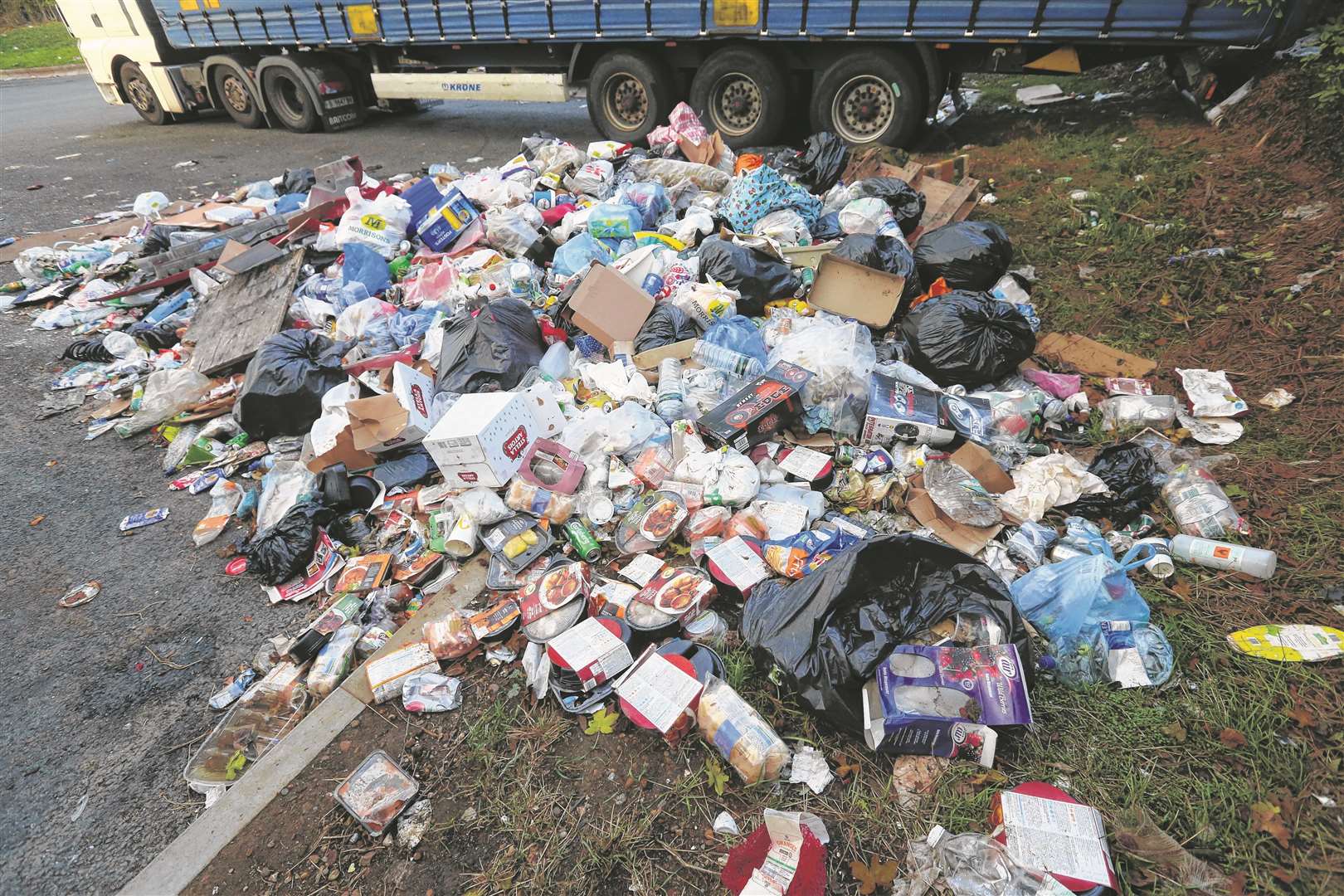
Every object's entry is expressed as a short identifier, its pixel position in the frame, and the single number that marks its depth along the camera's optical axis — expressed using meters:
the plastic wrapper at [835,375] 2.98
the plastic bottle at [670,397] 3.07
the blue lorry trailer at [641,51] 4.93
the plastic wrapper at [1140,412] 2.88
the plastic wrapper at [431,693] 2.14
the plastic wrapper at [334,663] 2.28
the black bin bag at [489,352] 3.25
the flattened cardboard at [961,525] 2.43
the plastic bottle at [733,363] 3.22
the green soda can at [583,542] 2.59
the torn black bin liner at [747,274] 3.71
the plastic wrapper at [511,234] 4.48
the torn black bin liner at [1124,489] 2.55
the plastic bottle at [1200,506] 2.33
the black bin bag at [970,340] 3.09
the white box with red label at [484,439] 2.66
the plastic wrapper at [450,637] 2.30
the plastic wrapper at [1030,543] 2.34
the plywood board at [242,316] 3.96
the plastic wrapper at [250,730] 2.05
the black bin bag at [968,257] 3.72
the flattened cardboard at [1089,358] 3.22
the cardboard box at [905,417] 2.82
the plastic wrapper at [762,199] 4.44
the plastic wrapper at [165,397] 3.71
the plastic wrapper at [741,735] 1.81
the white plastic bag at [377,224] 4.54
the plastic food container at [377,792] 1.84
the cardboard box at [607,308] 3.50
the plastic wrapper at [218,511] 2.98
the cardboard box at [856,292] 3.50
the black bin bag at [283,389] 3.39
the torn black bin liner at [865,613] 1.84
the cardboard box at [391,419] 3.06
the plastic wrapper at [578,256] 4.14
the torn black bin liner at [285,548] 2.72
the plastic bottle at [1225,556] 2.15
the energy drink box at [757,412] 2.82
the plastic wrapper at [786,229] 4.19
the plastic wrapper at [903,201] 4.41
